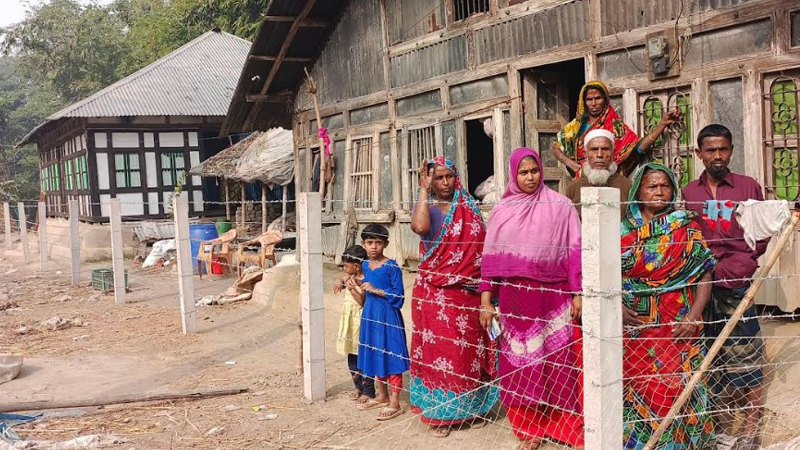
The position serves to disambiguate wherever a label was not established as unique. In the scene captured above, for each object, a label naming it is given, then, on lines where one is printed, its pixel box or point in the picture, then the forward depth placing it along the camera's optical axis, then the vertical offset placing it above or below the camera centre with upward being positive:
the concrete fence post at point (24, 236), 17.89 -0.89
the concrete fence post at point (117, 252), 10.69 -0.83
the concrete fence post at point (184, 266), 8.39 -0.85
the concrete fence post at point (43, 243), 15.93 -0.97
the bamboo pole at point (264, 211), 16.30 -0.47
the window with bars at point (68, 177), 22.36 +0.67
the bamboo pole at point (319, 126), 11.04 +0.97
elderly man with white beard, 4.74 +0.09
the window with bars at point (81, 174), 20.34 +0.69
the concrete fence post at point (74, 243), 13.18 -0.82
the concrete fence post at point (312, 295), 5.43 -0.80
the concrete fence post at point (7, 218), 17.41 -0.41
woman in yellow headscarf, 5.76 +0.37
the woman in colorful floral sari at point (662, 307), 3.71 -0.70
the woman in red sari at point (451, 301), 4.51 -0.75
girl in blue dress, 5.06 -0.96
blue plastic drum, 15.63 -0.84
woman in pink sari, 3.99 -0.66
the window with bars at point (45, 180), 27.03 +0.75
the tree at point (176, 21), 27.38 +7.17
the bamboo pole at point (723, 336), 3.50 -0.81
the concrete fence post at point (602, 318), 3.00 -0.59
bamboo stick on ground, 5.43 -1.58
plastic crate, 12.13 -1.39
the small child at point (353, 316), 5.21 -0.97
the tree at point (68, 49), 35.25 +7.40
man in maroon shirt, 4.05 -0.54
